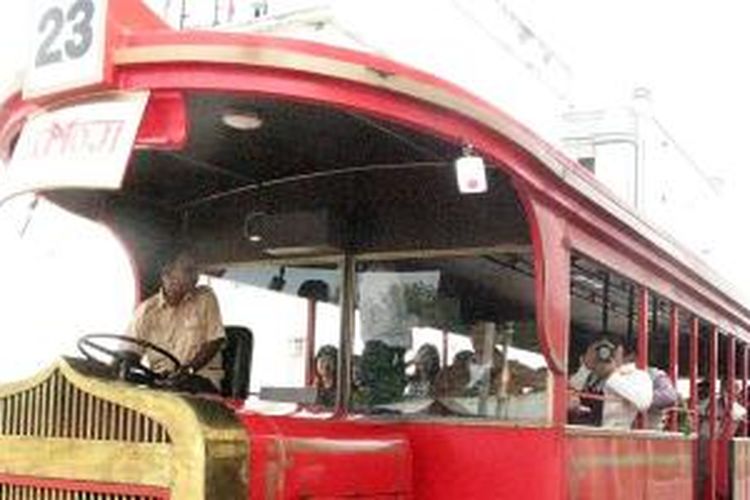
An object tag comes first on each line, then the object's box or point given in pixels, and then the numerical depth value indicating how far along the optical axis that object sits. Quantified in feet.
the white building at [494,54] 48.16
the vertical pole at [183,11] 56.18
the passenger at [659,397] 20.90
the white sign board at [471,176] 13.94
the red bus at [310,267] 12.62
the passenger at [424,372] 16.19
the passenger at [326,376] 16.96
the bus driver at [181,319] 16.84
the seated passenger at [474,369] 15.79
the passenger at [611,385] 19.02
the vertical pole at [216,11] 56.41
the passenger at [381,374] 16.35
